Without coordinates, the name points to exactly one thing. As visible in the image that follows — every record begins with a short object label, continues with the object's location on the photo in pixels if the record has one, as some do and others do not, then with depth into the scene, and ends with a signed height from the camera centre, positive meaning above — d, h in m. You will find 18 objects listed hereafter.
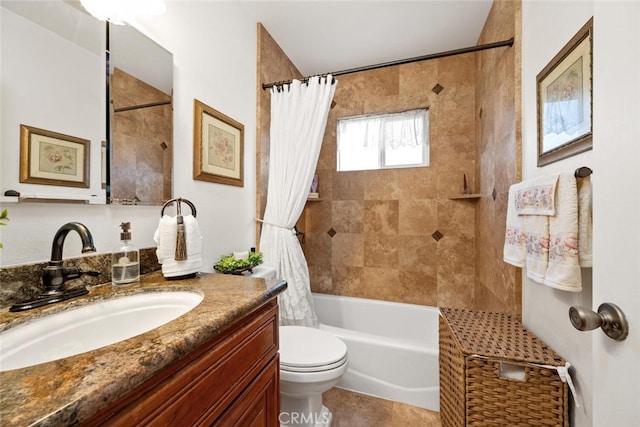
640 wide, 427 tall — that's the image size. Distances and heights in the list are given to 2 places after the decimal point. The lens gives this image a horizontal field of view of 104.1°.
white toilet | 1.18 -0.75
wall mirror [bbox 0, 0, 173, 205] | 0.72 +0.42
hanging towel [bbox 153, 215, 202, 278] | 0.99 -0.14
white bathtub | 1.59 -1.03
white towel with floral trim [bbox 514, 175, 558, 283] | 0.98 -0.01
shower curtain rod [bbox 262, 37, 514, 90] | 1.48 +1.04
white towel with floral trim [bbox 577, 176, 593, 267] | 0.87 -0.04
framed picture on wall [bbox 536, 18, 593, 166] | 0.89 +0.47
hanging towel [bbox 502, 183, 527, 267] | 1.16 -0.11
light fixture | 0.92 +0.81
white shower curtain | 1.84 +0.23
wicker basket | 1.00 -0.70
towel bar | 0.86 +0.15
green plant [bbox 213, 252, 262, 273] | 1.42 -0.29
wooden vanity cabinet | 0.45 -0.40
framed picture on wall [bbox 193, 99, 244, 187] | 1.39 +0.41
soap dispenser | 0.91 -0.18
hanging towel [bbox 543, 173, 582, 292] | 0.88 -0.10
